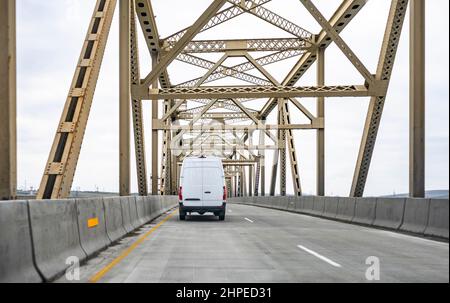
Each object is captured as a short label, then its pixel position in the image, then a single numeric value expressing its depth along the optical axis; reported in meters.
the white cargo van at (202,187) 20.34
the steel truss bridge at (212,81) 15.28
